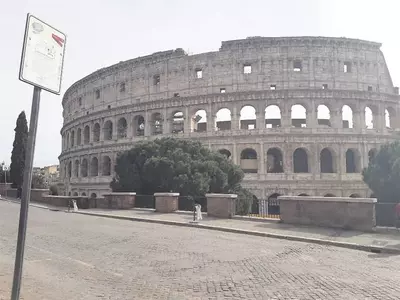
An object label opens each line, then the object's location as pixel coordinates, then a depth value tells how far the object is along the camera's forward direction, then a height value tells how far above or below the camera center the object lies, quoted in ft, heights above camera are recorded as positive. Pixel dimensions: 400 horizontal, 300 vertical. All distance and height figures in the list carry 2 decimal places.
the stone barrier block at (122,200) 72.00 -1.08
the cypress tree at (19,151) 130.41 +15.15
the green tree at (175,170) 73.97 +5.86
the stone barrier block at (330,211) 41.39 -1.46
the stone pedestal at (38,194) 99.76 -0.30
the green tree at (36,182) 142.84 +4.47
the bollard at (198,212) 50.34 -2.22
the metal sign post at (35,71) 10.35 +3.65
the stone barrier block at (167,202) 62.90 -1.05
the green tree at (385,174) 62.85 +5.04
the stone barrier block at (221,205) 53.98 -1.21
